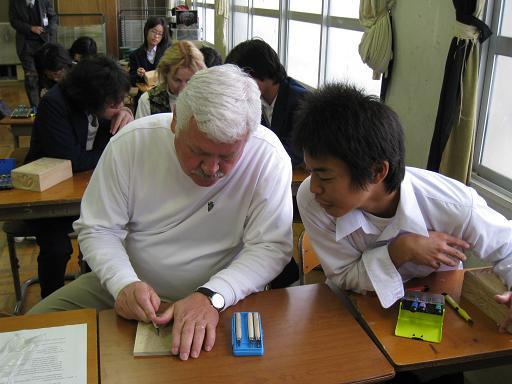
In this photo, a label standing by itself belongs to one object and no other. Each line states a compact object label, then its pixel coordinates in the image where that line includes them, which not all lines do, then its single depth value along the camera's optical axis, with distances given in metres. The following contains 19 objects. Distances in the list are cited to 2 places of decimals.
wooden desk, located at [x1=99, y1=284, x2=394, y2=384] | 1.05
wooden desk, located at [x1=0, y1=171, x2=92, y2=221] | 2.08
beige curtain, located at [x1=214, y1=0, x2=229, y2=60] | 7.08
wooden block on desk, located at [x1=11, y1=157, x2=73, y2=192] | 2.17
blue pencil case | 1.11
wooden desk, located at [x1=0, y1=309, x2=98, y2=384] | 1.18
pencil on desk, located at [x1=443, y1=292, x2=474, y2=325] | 1.27
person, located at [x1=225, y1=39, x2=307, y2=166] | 2.77
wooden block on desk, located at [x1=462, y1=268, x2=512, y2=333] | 1.26
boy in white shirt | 1.26
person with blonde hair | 2.88
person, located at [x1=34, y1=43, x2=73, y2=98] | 3.40
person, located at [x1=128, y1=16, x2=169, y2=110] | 5.54
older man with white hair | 1.42
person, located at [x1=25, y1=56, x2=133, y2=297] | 2.35
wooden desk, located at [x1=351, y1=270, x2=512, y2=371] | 1.12
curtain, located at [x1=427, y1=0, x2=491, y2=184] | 2.21
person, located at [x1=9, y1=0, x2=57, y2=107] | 6.73
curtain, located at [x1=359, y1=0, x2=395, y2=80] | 2.88
